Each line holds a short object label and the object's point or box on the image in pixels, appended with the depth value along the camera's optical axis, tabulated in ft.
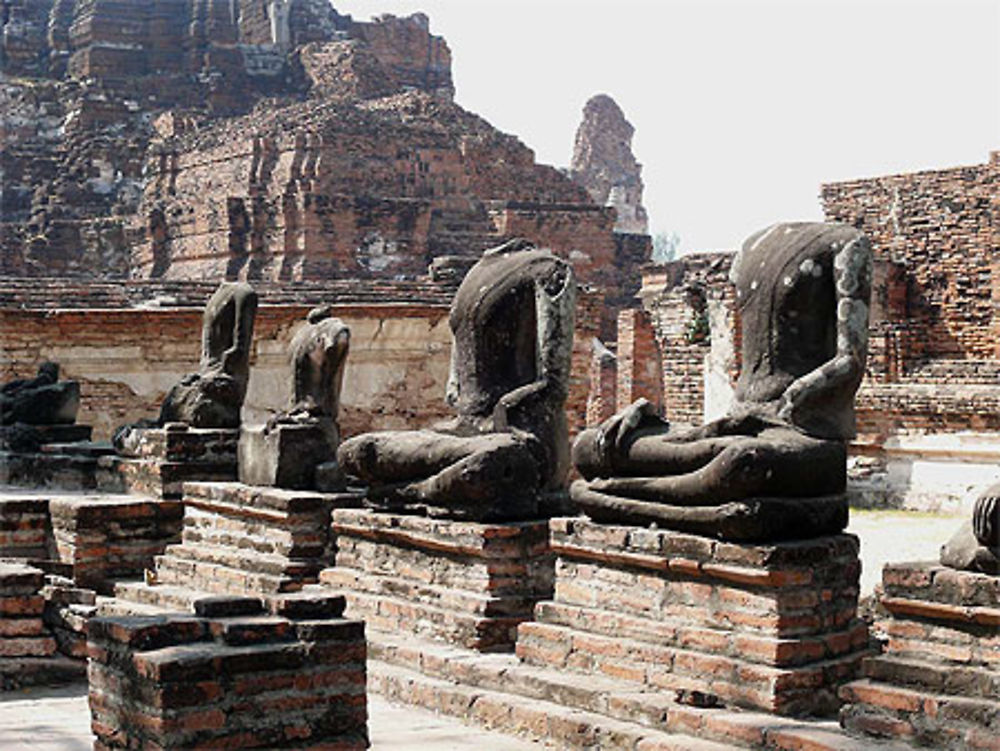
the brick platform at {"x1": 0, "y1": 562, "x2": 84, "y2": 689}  22.20
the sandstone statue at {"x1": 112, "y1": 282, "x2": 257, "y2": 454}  28.99
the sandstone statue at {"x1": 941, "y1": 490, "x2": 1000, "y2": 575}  14.88
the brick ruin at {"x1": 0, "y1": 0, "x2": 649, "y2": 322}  86.12
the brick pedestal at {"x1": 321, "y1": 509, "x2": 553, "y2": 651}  19.98
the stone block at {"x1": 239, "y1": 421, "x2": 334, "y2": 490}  24.64
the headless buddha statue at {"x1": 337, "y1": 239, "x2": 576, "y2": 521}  20.53
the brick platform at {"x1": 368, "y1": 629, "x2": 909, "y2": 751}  15.55
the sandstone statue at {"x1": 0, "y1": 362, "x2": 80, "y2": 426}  36.24
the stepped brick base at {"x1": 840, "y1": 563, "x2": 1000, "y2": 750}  14.34
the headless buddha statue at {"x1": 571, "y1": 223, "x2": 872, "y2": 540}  17.03
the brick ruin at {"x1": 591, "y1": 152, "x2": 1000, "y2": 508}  56.24
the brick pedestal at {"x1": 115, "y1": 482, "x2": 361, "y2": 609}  23.56
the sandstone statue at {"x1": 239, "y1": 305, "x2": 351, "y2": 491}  24.70
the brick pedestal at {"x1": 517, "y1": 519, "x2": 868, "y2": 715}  16.42
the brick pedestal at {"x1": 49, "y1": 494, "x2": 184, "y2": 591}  27.07
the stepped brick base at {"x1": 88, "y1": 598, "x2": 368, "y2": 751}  14.69
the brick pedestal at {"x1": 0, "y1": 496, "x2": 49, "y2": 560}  28.09
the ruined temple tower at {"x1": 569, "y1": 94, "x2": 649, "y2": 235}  148.97
